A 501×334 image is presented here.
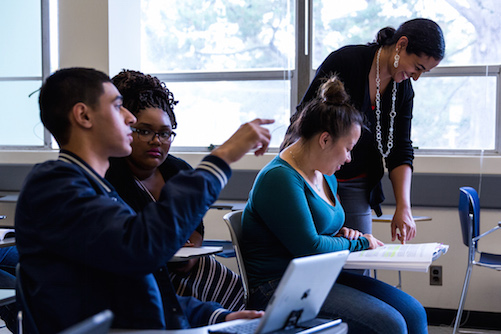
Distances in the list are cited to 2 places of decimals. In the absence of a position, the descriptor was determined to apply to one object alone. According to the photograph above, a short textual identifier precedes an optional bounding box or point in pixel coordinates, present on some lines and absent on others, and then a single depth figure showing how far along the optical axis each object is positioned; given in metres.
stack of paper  4.02
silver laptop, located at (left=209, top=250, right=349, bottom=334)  3.12
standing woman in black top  4.53
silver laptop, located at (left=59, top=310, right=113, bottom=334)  2.17
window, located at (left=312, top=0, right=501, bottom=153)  6.09
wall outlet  6.09
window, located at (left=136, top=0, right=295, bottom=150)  6.42
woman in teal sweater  3.99
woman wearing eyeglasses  4.04
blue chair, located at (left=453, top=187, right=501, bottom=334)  5.55
